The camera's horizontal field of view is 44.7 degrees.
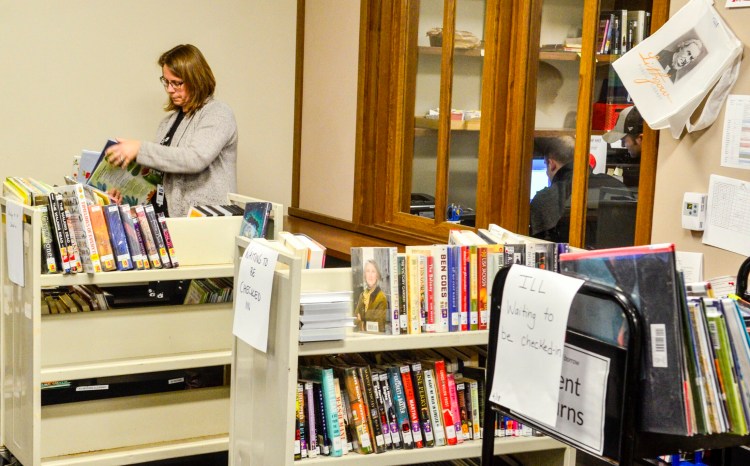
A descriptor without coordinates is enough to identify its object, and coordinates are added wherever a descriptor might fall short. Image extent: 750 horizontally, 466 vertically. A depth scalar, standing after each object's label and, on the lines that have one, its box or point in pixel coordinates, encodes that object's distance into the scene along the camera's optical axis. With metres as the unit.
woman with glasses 3.62
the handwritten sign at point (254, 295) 2.36
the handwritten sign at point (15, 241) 2.93
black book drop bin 1.60
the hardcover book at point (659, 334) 1.61
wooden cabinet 3.16
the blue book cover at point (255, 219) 3.21
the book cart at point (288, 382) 2.31
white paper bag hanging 2.62
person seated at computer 3.26
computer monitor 3.40
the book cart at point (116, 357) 2.92
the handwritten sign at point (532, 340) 1.70
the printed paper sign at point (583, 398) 1.66
